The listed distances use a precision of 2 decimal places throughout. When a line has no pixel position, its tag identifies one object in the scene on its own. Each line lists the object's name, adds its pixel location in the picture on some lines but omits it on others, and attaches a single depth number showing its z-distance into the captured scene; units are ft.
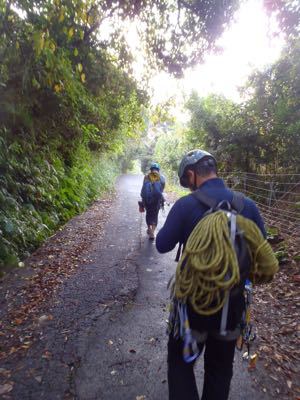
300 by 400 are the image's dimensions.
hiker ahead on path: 24.67
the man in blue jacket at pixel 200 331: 6.70
